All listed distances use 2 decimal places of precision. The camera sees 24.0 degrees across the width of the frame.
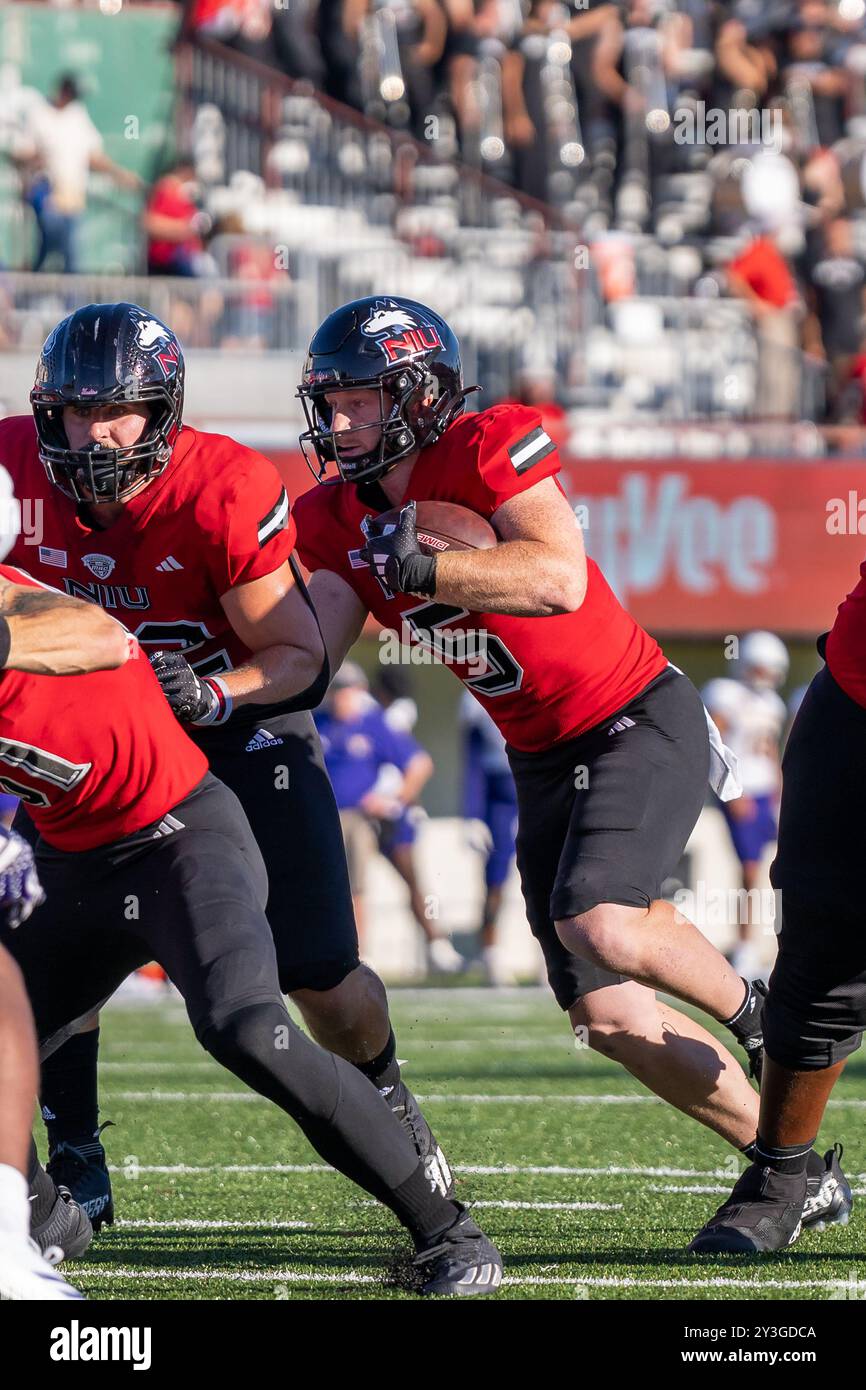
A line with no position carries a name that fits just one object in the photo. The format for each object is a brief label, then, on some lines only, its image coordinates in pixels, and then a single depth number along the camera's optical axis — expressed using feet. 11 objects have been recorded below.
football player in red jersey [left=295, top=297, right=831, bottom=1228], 13.44
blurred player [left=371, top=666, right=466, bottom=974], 35.88
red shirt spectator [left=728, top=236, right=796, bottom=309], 44.34
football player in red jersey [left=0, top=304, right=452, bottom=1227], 13.33
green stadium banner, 46.16
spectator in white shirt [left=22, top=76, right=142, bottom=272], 40.68
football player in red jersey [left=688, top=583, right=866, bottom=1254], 12.62
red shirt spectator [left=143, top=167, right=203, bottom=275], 40.81
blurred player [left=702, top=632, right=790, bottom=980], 35.45
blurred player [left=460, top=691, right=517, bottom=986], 36.47
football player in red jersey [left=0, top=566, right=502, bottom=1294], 11.34
